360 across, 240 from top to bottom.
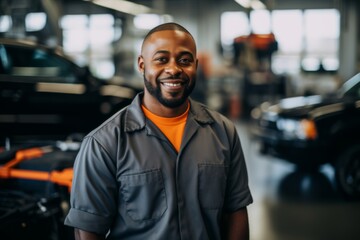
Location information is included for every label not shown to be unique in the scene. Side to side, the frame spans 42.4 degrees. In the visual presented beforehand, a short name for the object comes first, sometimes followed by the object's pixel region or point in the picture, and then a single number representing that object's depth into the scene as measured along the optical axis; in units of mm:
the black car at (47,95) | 5109
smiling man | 1500
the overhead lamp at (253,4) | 13977
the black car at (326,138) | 4500
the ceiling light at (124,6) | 12540
